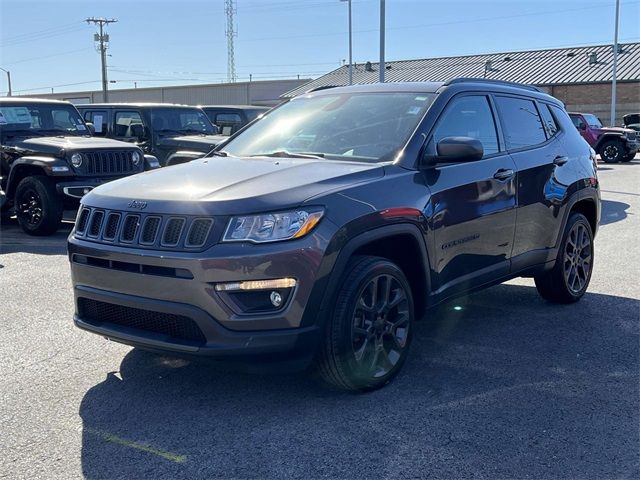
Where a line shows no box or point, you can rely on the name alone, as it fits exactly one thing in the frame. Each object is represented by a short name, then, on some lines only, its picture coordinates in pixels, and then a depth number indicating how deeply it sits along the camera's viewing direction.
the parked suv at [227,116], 15.75
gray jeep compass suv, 3.41
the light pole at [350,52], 40.12
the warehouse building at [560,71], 41.97
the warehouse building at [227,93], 59.72
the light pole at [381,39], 19.16
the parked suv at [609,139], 25.30
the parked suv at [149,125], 12.75
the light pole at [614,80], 36.66
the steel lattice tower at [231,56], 76.19
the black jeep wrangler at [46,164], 9.40
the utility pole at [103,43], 57.49
